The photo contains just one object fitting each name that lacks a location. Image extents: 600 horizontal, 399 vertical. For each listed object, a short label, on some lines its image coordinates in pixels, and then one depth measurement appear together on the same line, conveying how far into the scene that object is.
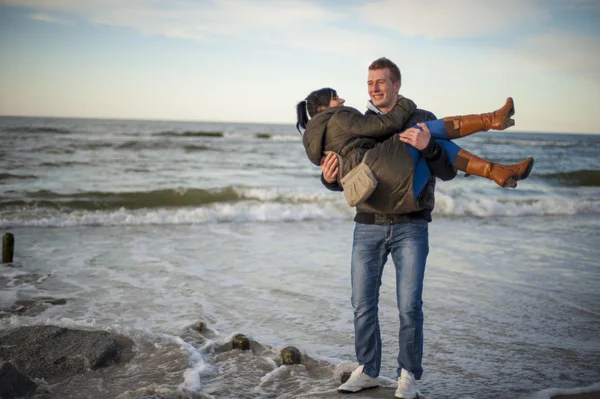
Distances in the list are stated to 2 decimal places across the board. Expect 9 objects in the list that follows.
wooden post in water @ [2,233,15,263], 8.21
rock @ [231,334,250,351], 5.07
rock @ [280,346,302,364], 4.71
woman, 3.46
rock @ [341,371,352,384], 4.27
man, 3.63
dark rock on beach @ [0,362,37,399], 3.72
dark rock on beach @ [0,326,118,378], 4.42
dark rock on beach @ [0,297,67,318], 5.98
